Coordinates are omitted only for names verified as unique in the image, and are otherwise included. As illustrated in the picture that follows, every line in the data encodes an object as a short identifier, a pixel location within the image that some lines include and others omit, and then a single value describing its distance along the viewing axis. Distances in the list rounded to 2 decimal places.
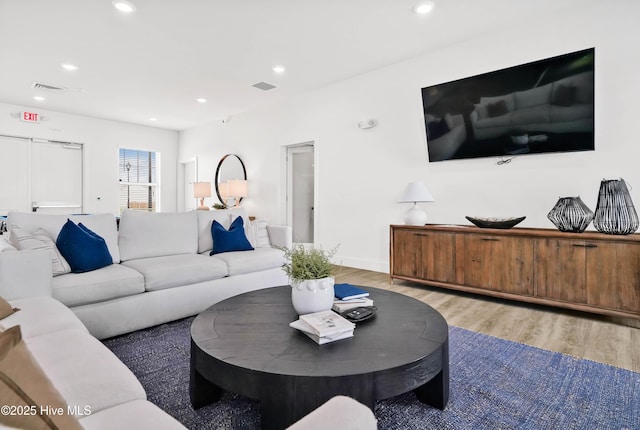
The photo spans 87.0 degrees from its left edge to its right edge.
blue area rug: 1.39
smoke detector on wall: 4.43
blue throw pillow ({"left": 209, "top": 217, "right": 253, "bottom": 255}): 3.17
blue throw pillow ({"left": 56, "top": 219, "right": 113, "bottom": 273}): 2.30
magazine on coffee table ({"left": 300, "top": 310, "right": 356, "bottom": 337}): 1.33
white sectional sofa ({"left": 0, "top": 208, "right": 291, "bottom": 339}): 2.17
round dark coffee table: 1.08
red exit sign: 5.96
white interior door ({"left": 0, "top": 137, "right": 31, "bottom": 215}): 5.89
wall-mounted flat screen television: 2.92
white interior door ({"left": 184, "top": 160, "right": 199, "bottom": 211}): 7.82
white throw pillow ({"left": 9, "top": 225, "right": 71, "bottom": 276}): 2.18
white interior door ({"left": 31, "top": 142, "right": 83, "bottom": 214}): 6.24
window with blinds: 7.37
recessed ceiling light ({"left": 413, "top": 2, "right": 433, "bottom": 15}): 2.94
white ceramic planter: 1.55
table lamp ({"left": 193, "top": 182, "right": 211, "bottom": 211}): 6.69
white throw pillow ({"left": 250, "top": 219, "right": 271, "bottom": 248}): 3.50
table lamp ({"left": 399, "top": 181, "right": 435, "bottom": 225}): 3.60
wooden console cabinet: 2.52
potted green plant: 1.55
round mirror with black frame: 6.47
